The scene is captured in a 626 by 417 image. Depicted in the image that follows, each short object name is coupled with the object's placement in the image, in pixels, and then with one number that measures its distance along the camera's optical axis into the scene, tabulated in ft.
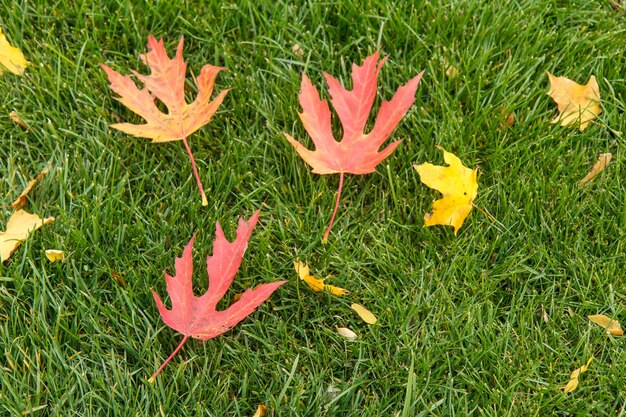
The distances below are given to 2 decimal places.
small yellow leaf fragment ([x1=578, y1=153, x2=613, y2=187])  7.47
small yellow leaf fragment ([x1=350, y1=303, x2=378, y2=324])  6.66
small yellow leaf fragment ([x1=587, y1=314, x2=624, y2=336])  6.66
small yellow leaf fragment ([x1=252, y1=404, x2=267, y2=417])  6.21
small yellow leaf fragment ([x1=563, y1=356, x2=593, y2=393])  6.37
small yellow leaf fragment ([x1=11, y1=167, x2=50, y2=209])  7.21
